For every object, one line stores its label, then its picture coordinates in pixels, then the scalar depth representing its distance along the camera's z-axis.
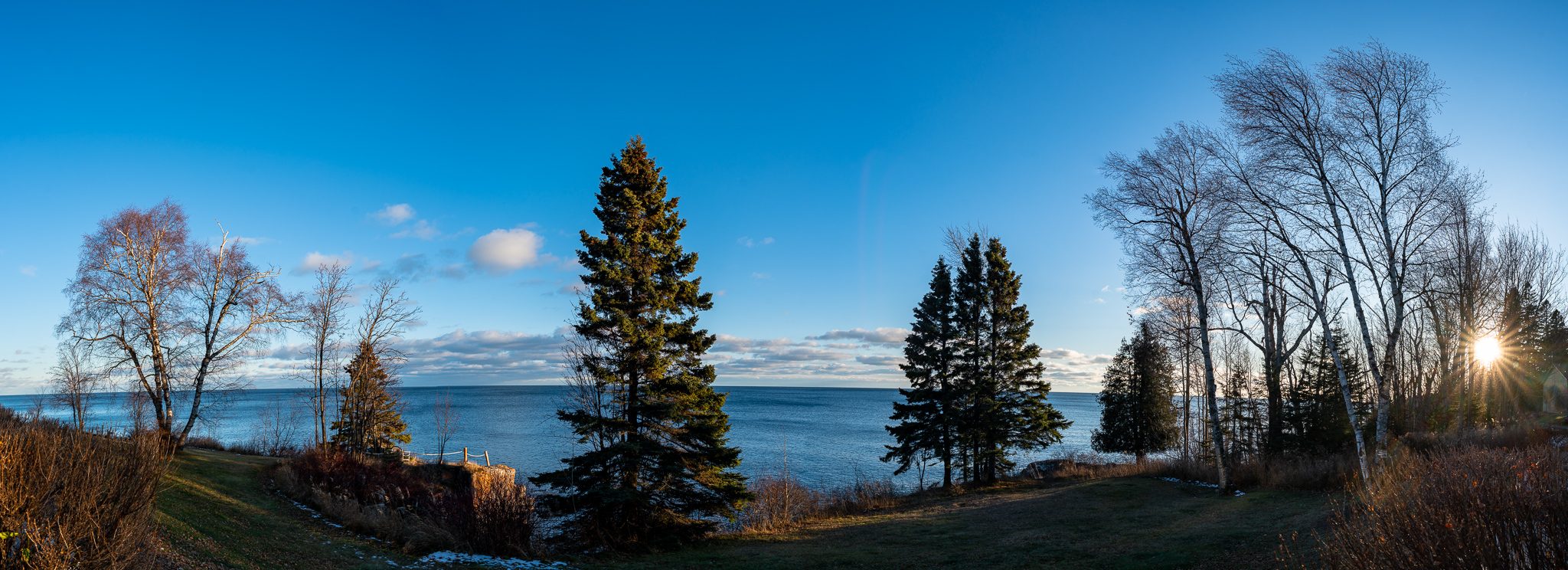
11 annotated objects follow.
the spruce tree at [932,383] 29.44
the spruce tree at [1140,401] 38.69
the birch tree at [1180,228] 20.45
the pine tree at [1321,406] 29.88
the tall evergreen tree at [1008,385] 29.19
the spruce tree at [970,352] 29.11
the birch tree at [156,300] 22.06
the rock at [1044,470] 31.66
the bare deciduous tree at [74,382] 19.55
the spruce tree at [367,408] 29.28
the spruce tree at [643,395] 15.83
